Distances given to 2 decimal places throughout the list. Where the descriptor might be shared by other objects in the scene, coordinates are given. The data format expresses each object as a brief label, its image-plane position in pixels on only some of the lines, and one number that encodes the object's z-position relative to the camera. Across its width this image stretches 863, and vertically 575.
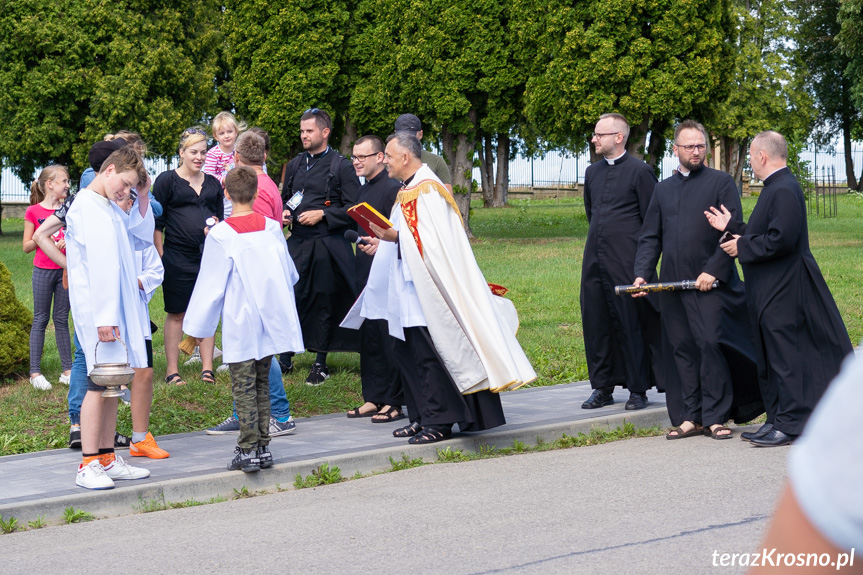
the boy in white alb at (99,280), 11.12
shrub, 17.22
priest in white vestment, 13.08
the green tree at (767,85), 97.25
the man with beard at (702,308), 13.61
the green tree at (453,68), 49.52
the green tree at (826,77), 76.28
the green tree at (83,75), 58.46
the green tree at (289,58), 54.46
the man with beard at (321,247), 17.12
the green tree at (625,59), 48.22
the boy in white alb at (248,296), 11.67
